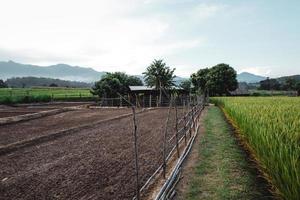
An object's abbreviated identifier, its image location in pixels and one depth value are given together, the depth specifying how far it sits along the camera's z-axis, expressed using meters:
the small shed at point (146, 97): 27.33
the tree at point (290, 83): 57.66
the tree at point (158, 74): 34.51
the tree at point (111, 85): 29.54
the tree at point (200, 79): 48.34
